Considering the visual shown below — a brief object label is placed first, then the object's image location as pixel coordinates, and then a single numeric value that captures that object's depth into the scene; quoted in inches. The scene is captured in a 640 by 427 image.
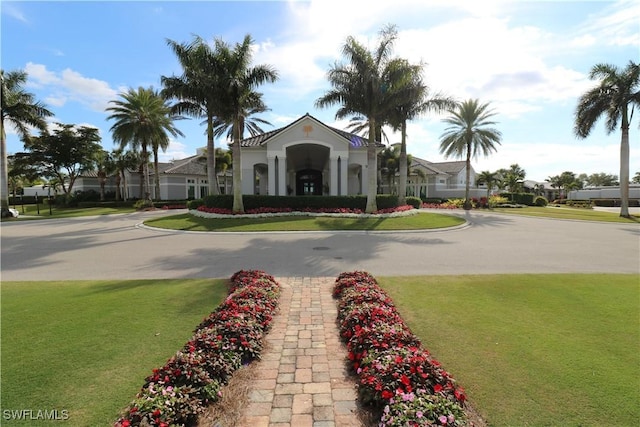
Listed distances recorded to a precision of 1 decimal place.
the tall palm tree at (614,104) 1034.1
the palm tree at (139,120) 1307.8
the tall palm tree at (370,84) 836.0
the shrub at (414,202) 1345.7
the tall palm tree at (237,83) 825.5
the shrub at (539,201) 1871.3
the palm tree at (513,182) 1948.8
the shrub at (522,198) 1886.1
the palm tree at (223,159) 1690.5
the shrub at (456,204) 1517.0
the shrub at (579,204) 1722.9
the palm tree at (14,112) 1059.3
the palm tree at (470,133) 1328.7
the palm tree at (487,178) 1774.5
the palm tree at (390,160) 1680.6
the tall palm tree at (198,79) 820.6
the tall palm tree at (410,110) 913.5
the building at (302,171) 1080.8
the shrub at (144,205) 1381.6
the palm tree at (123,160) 1707.3
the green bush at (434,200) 1750.0
